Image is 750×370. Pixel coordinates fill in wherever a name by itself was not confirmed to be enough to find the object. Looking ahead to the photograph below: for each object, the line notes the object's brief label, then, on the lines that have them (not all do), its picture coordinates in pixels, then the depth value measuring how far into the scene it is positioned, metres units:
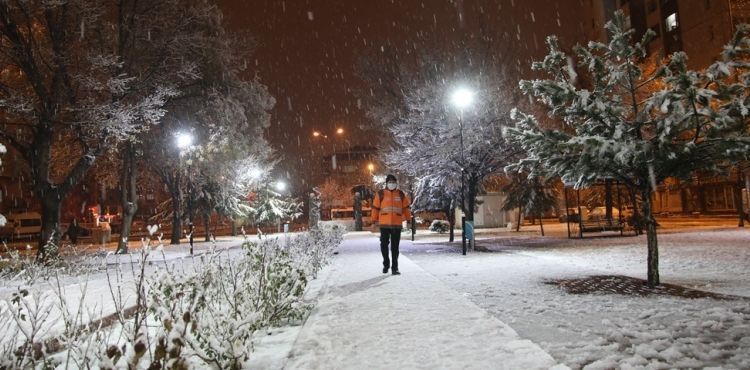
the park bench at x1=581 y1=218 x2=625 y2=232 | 22.38
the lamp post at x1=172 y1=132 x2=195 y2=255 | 22.92
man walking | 10.41
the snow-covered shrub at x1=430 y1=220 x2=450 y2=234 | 33.81
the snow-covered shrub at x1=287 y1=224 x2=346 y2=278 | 9.34
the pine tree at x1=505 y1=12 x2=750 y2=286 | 7.01
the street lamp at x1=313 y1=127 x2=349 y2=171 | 44.22
